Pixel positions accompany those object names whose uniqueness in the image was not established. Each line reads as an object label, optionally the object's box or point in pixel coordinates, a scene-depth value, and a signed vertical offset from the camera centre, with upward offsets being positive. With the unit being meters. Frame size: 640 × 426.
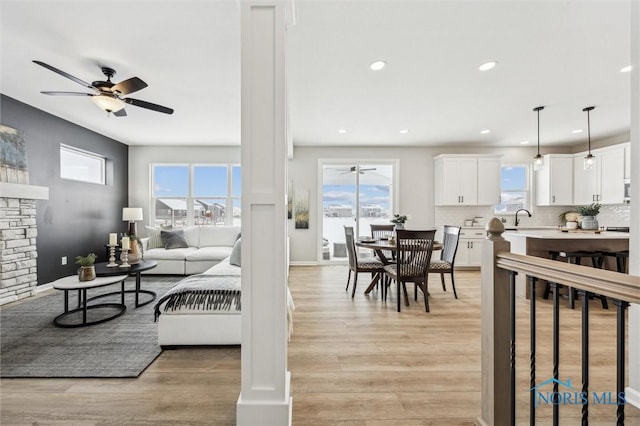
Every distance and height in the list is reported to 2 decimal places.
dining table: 3.43 -0.42
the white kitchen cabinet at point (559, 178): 5.66 +0.64
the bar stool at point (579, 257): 3.44 -0.58
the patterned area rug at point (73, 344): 2.01 -1.10
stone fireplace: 3.43 -0.35
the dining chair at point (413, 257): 3.16 -0.52
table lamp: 5.23 -0.04
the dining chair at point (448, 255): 3.62 -0.61
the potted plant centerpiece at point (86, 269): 2.84 -0.57
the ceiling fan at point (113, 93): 2.61 +1.16
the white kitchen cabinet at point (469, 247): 5.58 -0.72
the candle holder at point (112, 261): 3.29 -0.59
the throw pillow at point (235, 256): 3.66 -0.58
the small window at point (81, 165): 4.57 +0.82
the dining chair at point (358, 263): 3.69 -0.69
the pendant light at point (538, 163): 4.20 +0.71
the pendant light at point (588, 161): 4.14 +0.72
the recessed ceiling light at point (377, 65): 2.66 +1.39
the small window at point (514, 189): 6.03 +0.46
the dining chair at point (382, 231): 4.82 -0.34
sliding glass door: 6.07 +0.24
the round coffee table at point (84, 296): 2.71 -0.82
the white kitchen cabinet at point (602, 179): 4.95 +0.58
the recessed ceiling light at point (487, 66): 2.68 +1.39
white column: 1.42 -0.01
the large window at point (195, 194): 6.11 +0.39
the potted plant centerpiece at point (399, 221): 4.21 -0.15
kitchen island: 3.60 -0.43
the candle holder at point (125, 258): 3.32 -0.55
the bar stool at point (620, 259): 3.48 -0.60
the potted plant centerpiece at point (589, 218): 3.87 -0.11
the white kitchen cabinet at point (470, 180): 5.67 +0.61
